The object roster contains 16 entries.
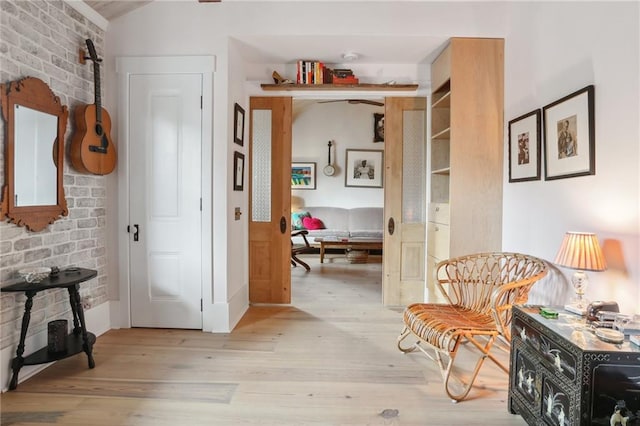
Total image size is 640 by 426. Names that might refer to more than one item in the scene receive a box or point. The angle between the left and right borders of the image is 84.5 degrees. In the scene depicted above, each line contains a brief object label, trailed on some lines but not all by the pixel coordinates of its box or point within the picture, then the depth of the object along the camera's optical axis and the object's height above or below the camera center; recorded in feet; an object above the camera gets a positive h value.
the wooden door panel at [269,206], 12.52 +0.10
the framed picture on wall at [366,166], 24.21 +2.95
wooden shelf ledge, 11.83 +4.13
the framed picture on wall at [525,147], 8.30 +1.54
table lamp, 5.77 -0.83
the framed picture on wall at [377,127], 23.79 +5.53
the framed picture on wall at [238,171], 10.61 +1.18
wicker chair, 6.98 -2.38
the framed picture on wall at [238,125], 10.57 +2.61
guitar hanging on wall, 8.69 +1.83
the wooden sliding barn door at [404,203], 12.34 +0.20
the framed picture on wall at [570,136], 6.55 +1.48
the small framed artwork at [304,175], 24.58 +2.36
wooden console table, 6.90 -2.38
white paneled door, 9.89 +0.42
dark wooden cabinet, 4.56 -2.33
